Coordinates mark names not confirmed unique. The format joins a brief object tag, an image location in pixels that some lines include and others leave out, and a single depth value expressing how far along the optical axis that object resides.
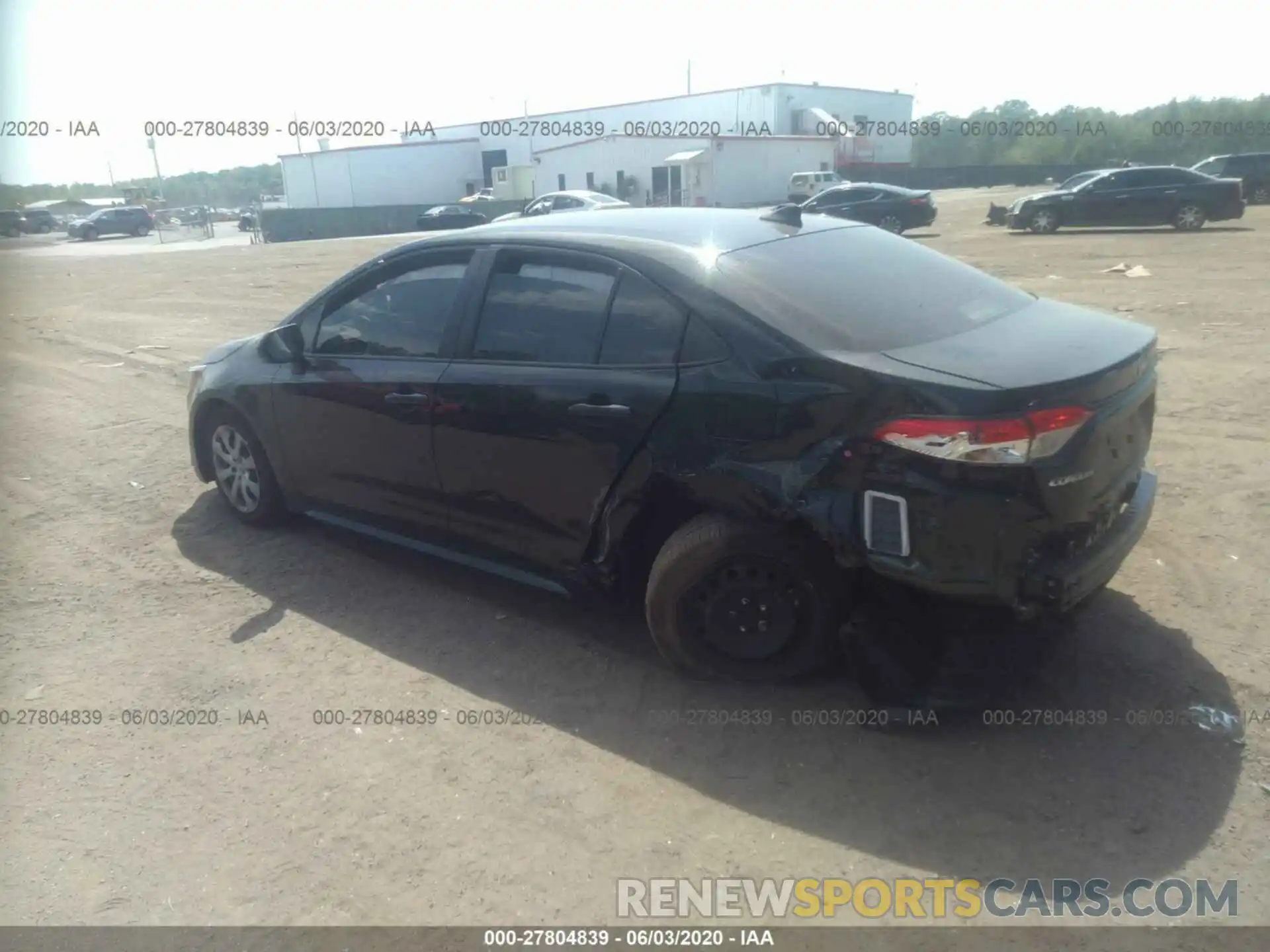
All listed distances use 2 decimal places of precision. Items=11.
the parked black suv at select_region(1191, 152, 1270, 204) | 28.41
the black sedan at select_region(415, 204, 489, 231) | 40.31
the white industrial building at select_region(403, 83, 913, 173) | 55.84
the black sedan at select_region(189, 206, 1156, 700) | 2.96
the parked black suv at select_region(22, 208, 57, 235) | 45.66
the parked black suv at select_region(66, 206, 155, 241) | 44.53
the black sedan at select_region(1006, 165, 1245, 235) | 21.38
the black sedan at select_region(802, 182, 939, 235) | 25.45
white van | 38.56
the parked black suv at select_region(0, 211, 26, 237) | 38.34
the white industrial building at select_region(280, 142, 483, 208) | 58.56
